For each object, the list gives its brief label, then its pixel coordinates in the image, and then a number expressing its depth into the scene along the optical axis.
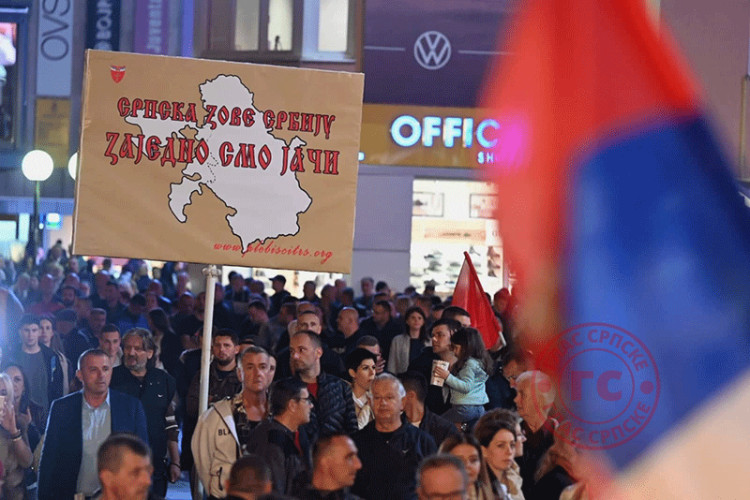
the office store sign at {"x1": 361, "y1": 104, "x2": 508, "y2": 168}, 44.98
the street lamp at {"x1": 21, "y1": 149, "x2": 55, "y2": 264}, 41.86
